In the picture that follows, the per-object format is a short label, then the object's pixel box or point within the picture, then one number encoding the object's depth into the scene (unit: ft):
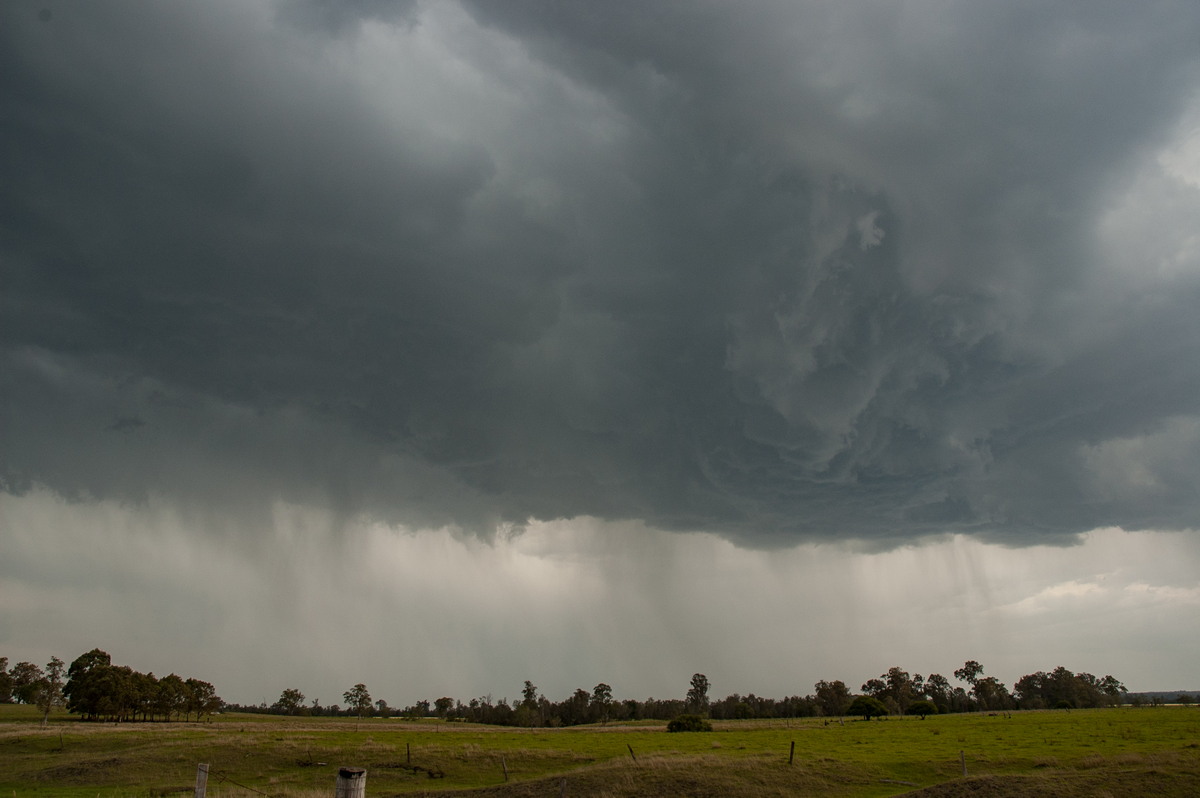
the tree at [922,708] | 590.67
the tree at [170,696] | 496.23
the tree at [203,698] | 530.27
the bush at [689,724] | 409.08
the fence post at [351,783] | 34.27
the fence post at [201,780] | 61.87
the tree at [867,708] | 537.65
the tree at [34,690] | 620.49
